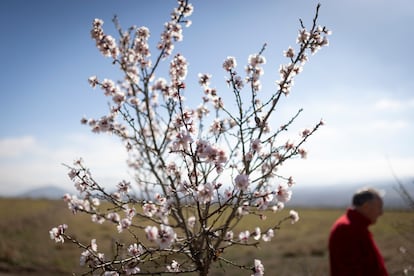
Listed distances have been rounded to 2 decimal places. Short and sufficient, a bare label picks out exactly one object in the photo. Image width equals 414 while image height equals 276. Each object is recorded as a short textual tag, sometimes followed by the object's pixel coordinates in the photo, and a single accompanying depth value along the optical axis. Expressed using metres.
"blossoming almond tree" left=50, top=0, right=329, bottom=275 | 2.99
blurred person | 3.74
